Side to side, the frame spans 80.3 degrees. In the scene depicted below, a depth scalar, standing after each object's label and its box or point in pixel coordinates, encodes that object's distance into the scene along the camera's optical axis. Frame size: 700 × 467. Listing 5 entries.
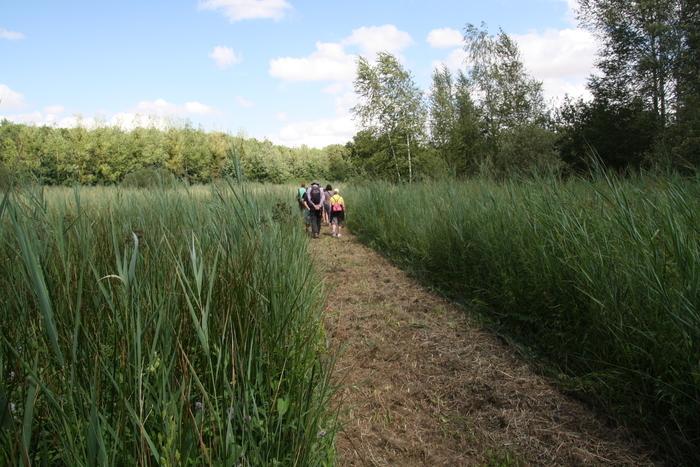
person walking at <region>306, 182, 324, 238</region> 11.38
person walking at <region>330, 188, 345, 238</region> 11.67
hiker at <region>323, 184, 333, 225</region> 12.97
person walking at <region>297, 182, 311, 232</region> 11.91
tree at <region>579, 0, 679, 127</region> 15.88
